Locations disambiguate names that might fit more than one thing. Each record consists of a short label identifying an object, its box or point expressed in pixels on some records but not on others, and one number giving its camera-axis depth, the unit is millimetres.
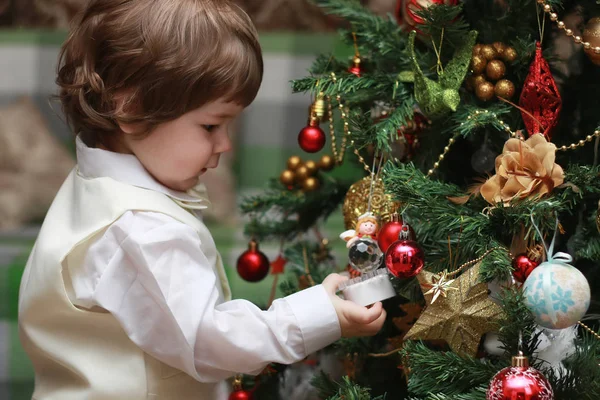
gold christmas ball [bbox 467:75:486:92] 1731
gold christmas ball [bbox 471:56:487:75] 1728
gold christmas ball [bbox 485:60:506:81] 1717
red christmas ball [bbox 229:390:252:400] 1903
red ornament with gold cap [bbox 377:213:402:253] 1707
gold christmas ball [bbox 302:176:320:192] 2027
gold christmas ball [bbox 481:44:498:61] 1725
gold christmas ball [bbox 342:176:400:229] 1781
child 1720
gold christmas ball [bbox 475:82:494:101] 1720
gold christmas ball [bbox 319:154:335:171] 2037
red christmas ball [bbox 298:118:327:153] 1880
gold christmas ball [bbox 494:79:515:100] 1712
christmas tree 1597
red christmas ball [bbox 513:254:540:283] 1624
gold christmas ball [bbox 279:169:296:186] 2046
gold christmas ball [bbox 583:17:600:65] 1661
